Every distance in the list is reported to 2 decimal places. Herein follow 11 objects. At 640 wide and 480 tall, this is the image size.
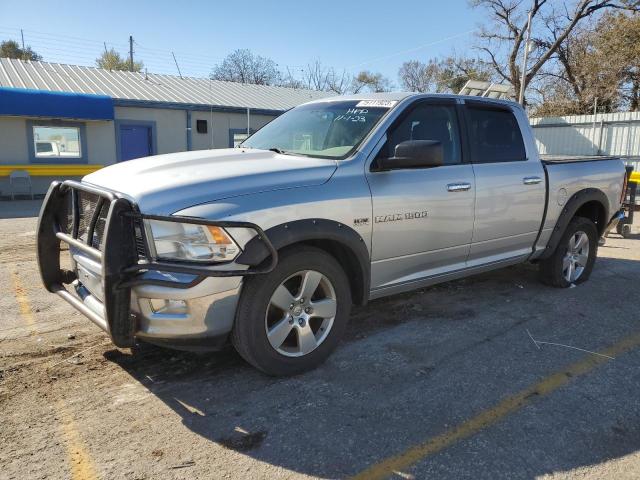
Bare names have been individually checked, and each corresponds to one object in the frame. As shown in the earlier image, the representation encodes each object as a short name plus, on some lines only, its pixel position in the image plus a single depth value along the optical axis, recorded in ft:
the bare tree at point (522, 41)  99.09
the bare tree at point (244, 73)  179.52
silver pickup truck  9.97
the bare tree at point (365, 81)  179.11
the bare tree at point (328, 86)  173.68
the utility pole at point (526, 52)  74.64
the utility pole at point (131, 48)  141.28
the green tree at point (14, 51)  163.94
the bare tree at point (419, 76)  152.70
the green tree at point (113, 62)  153.84
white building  51.08
